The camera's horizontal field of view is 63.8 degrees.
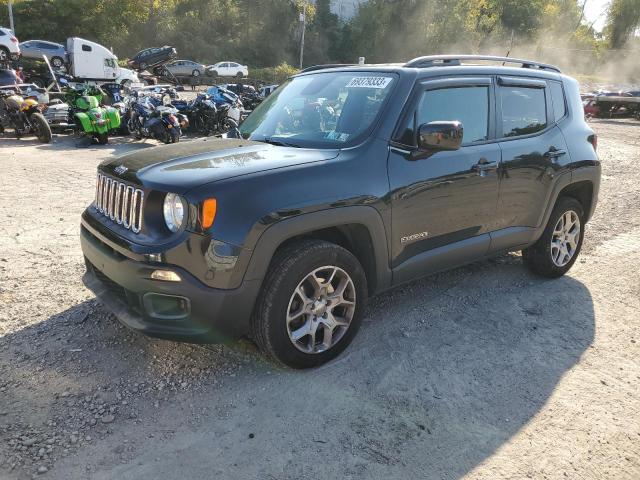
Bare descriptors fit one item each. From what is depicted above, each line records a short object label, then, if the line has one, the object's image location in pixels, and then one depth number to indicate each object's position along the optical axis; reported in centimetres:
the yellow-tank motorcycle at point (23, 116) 1220
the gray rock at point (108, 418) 273
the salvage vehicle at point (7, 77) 1320
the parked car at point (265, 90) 1977
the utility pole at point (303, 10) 4595
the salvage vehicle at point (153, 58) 3100
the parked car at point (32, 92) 1315
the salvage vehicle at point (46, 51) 2841
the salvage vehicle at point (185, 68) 3841
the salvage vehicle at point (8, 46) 2438
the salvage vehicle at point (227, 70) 3982
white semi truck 2519
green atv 1216
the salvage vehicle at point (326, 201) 276
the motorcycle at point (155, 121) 1216
